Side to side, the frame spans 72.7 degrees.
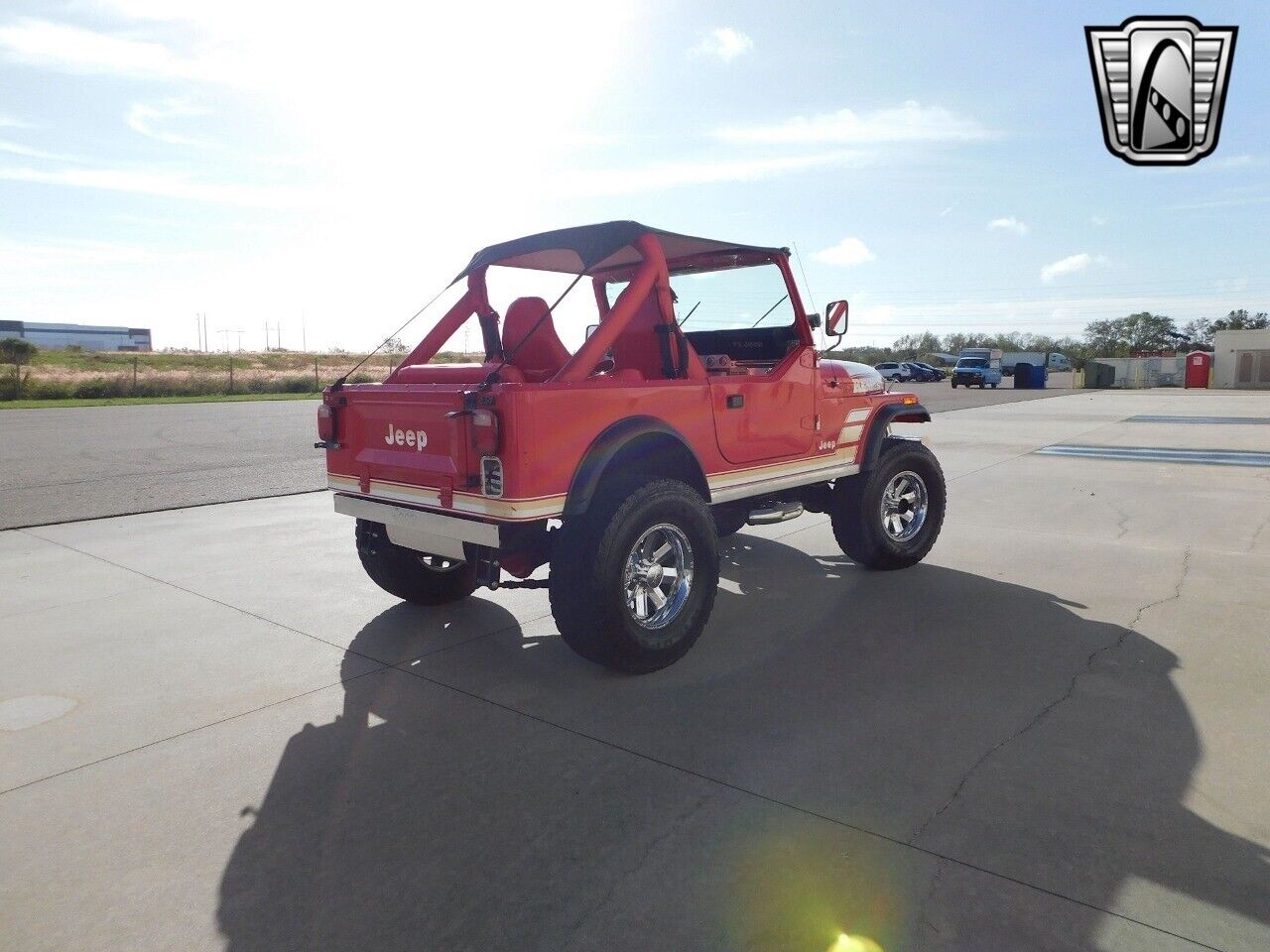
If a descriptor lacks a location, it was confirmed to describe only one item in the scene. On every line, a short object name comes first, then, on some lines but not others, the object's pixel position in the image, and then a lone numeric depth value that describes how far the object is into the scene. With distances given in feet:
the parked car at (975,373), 130.21
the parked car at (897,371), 160.35
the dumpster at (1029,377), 131.33
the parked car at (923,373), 168.45
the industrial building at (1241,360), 146.61
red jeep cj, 12.68
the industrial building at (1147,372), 161.79
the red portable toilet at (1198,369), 141.18
